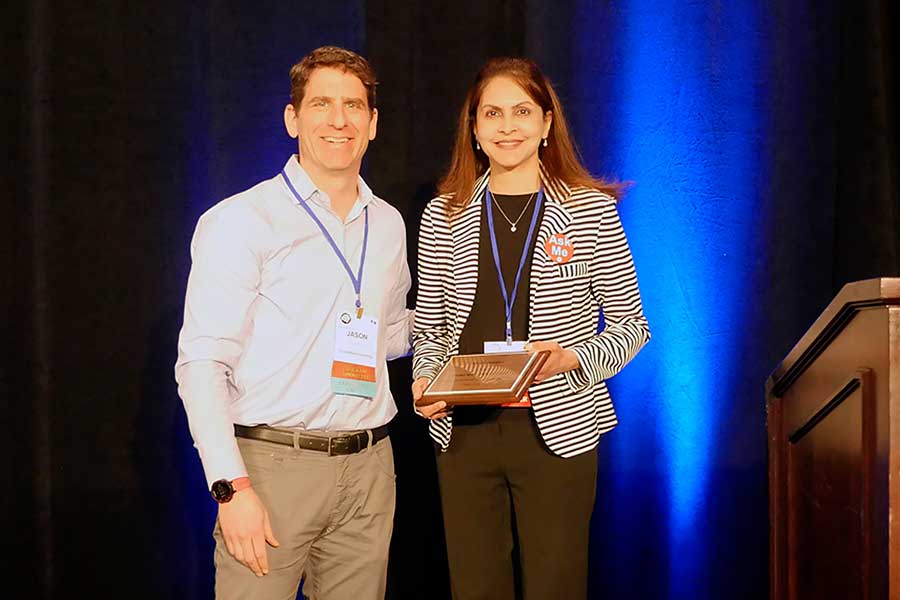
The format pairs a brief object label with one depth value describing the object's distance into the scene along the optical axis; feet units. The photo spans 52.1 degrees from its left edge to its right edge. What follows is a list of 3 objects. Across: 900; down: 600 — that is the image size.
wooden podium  4.47
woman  6.79
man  6.26
